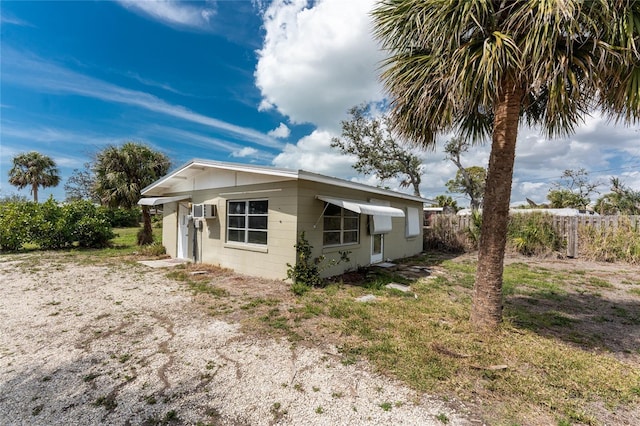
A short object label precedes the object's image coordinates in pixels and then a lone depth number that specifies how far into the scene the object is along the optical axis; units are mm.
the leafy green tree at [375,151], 26031
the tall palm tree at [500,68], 3582
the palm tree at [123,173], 14133
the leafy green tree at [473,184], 26959
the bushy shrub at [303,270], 7520
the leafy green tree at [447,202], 31177
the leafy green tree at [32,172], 27406
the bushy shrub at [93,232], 14719
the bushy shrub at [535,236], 13250
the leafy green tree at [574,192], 30859
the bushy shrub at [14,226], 13250
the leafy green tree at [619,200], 23531
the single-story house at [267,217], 7785
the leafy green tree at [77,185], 41875
